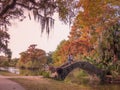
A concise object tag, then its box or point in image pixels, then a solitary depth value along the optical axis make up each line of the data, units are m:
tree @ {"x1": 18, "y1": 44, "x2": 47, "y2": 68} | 37.49
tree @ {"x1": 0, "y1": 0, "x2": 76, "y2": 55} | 6.79
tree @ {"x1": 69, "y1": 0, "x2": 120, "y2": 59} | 8.33
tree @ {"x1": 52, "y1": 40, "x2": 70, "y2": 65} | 23.59
